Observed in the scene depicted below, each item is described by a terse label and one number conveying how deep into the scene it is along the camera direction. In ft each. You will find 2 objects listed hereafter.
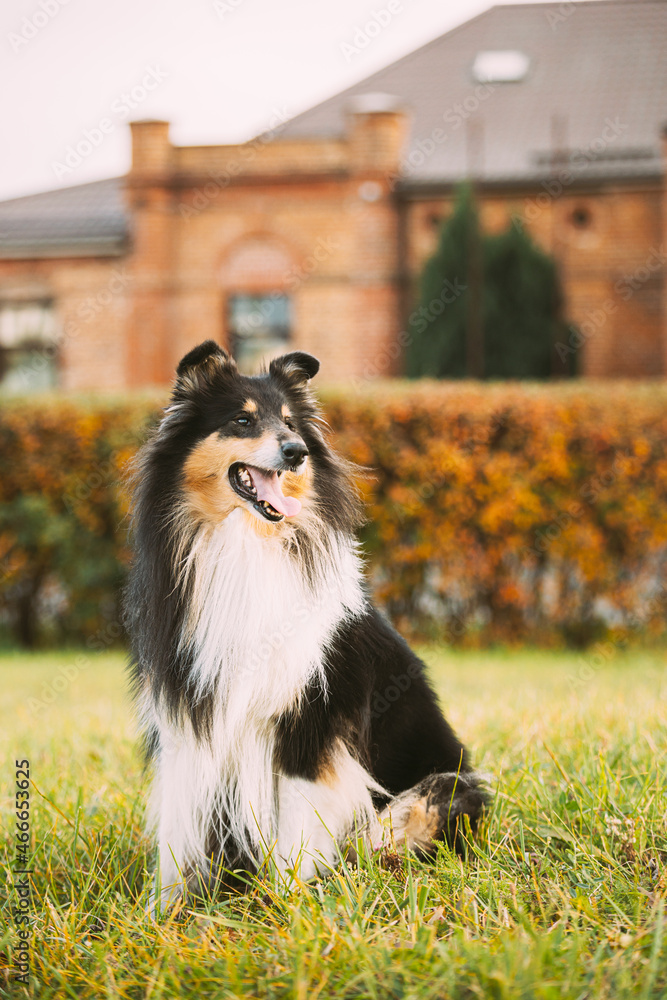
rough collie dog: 8.23
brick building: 53.88
